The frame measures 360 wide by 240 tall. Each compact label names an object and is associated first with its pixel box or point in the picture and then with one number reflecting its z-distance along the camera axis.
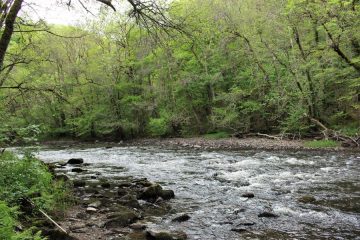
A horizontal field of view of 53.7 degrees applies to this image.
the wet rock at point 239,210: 10.07
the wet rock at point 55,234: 7.45
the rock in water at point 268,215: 9.59
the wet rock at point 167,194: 11.96
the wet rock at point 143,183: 13.67
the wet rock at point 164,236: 7.91
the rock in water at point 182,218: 9.54
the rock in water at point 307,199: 10.78
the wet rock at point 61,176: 13.79
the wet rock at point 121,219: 9.12
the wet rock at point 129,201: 11.16
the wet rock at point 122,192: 12.58
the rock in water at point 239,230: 8.56
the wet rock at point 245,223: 9.03
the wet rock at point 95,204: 10.91
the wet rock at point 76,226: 8.59
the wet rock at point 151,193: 11.94
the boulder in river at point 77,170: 17.94
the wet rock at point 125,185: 14.12
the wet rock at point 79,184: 14.36
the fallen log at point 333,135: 22.01
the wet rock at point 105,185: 14.12
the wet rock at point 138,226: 8.86
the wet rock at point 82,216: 9.74
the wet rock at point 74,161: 21.00
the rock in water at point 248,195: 11.62
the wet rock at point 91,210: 10.37
